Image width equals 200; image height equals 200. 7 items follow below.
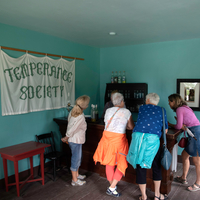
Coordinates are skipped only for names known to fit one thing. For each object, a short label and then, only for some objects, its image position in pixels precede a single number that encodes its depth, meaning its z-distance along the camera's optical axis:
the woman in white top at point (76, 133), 2.98
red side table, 2.77
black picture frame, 3.99
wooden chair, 3.34
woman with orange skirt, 2.70
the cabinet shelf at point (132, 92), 4.43
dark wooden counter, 2.79
